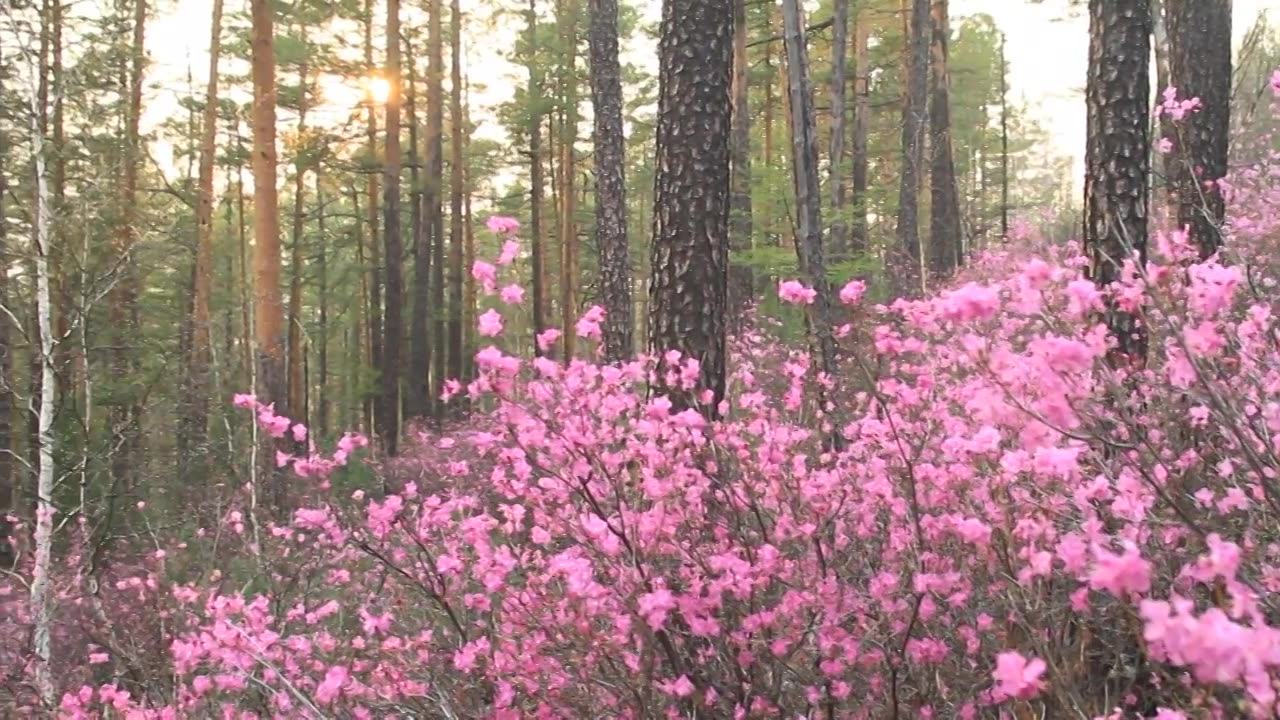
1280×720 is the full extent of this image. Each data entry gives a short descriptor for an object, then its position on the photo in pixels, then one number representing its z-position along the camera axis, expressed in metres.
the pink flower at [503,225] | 2.99
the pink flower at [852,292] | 3.16
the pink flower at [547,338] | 3.31
